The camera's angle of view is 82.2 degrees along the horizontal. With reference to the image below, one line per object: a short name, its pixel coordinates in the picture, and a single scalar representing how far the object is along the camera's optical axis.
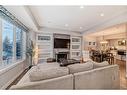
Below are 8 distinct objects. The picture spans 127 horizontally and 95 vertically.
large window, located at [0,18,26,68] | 2.37
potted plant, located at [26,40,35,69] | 4.07
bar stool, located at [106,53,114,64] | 5.10
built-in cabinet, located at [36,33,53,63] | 4.97
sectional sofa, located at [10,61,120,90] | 1.20
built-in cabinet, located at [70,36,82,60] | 5.84
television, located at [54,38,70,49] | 5.32
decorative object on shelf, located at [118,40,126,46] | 6.25
